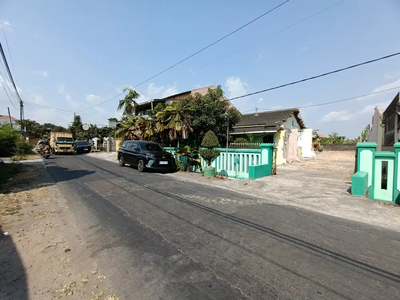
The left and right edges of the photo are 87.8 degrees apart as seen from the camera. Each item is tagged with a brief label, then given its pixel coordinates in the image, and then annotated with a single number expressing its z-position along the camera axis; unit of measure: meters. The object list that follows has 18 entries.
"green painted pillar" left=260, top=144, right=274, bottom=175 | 10.09
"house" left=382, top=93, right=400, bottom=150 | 8.94
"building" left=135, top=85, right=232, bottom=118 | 24.80
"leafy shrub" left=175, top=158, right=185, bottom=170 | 12.49
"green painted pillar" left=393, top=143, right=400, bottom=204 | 5.54
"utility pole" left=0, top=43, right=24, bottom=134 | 8.99
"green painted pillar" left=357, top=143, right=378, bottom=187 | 6.30
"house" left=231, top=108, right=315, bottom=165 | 16.52
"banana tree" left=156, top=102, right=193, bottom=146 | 11.73
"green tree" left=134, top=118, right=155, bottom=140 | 15.24
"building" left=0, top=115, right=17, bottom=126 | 59.63
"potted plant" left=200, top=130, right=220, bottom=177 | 10.35
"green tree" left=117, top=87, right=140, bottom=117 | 25.17
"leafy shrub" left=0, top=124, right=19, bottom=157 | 15.68
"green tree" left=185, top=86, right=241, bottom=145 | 12.28
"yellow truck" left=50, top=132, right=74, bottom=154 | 23.86
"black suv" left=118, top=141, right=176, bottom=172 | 11.10
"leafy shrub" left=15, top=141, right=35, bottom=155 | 17.94
